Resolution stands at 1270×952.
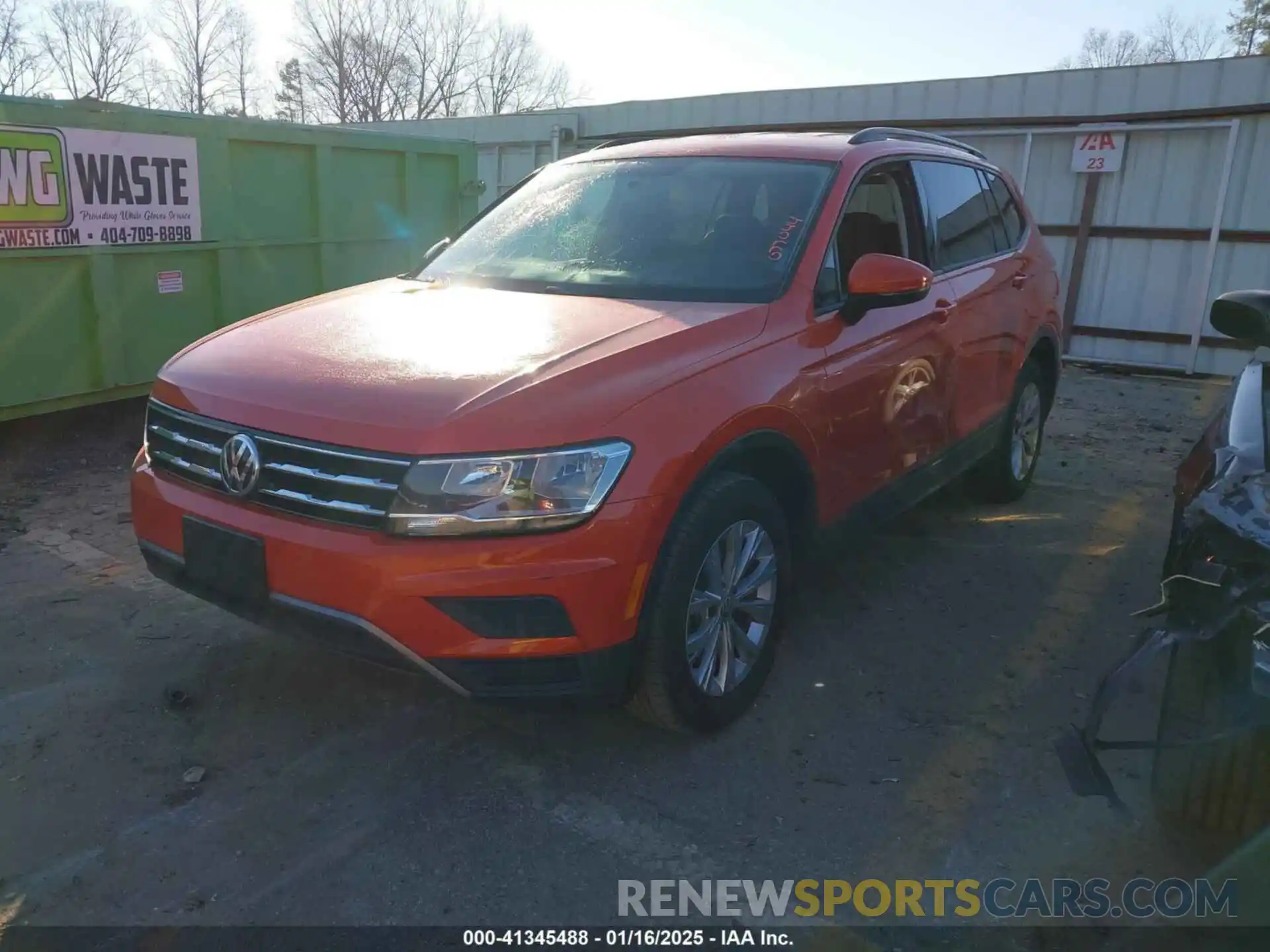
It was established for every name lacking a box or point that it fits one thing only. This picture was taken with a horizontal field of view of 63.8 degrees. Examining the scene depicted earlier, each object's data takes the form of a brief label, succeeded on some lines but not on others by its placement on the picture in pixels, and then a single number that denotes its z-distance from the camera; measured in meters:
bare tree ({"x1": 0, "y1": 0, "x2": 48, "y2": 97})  35.62
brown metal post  10.85
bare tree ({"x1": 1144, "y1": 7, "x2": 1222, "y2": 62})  40.88
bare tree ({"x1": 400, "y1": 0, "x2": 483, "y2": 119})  47.09
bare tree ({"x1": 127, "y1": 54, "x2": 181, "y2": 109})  41.34
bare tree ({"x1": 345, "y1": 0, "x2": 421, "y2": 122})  46.84
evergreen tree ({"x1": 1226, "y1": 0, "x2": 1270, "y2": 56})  32.44
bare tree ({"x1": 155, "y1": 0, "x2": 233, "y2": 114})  47.03
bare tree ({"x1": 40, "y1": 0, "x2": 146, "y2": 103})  43.72
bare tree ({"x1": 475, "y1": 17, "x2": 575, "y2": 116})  48.31
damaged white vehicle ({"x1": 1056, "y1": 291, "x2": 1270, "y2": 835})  2.36
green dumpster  5.87
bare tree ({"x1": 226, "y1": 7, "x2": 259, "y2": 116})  48.91
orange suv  2.63
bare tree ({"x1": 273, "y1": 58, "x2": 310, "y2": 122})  47.75
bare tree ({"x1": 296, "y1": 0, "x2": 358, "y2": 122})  46.84
